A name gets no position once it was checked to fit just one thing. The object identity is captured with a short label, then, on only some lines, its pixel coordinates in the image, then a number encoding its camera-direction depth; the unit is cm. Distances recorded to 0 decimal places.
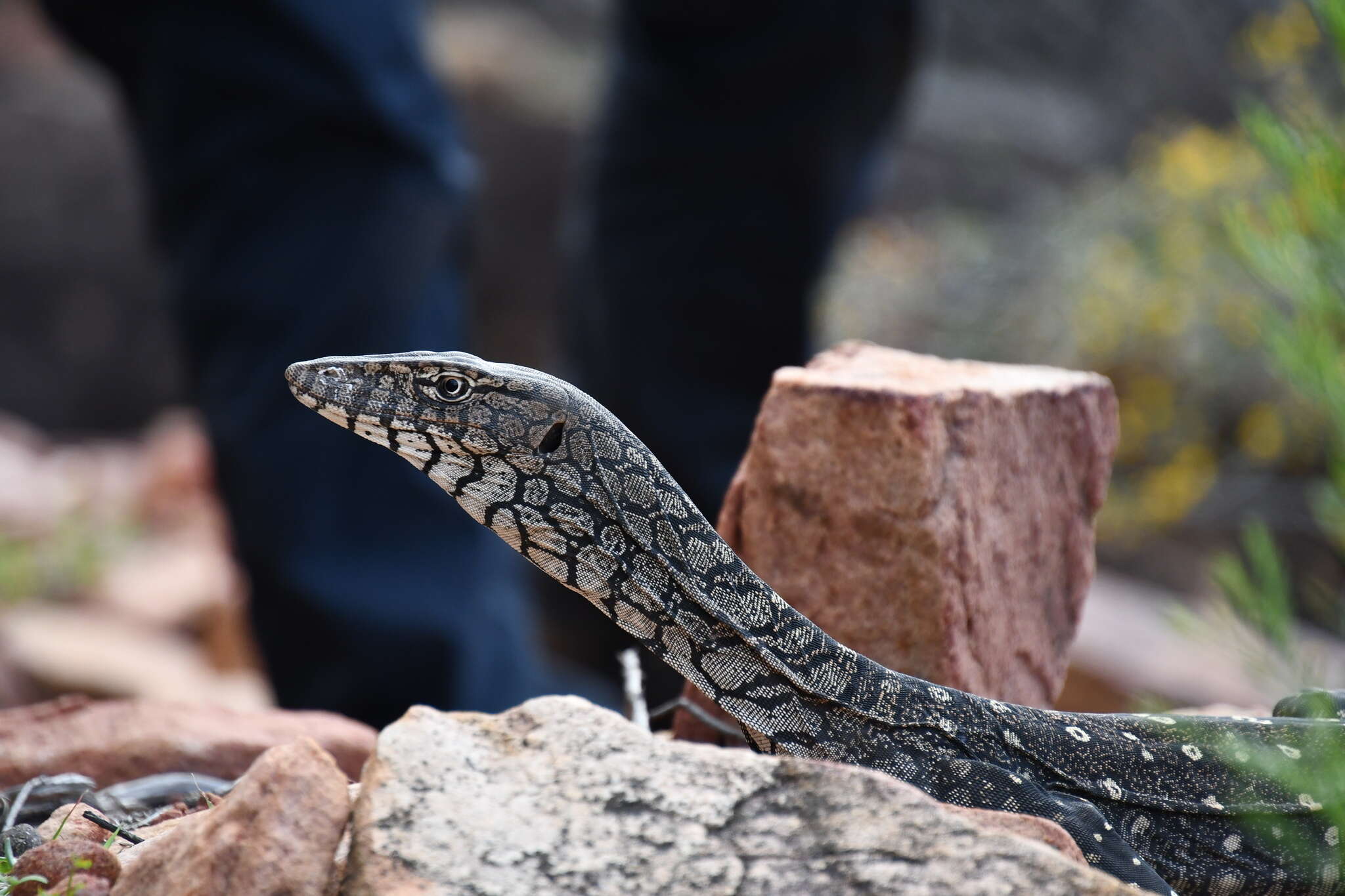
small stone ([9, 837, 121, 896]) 426
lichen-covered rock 363
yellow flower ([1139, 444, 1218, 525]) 2239
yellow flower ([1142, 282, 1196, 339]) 2348
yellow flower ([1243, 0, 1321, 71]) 2787
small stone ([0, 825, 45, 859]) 487
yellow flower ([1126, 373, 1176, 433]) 2367
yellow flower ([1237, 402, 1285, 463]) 2230
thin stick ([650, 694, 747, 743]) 625
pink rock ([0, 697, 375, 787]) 619
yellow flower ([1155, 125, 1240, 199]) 2547
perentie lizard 528
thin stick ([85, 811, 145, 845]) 475
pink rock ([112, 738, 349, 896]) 373
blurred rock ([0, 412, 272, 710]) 1842
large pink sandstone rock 608
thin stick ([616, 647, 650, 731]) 608
